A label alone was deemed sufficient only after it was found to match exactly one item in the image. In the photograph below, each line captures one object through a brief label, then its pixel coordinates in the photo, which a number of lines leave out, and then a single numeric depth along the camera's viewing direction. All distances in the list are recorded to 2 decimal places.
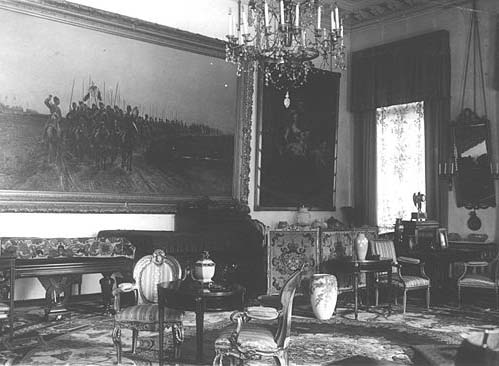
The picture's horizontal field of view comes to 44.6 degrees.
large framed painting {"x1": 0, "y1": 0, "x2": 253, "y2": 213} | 7.88
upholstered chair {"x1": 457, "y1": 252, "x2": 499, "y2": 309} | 8.00
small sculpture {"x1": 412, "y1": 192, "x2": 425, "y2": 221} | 9.92
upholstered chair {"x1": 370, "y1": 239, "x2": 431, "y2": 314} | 7.91
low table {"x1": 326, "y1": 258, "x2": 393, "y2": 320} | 7.77
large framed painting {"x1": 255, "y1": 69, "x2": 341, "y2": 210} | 10.77
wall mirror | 9.62
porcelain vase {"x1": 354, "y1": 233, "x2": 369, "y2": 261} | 8.06
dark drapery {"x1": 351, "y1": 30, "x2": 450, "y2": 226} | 10.33
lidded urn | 5.21
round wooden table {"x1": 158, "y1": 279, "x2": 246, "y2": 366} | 4.89
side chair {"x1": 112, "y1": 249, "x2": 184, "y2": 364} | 5.27
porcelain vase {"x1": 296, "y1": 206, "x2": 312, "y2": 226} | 10.96
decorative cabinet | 8.66
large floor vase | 7.49
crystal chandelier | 6.01
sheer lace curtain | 10.84
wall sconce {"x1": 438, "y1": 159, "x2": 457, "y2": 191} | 9.94
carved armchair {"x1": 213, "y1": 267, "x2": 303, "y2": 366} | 4.40
